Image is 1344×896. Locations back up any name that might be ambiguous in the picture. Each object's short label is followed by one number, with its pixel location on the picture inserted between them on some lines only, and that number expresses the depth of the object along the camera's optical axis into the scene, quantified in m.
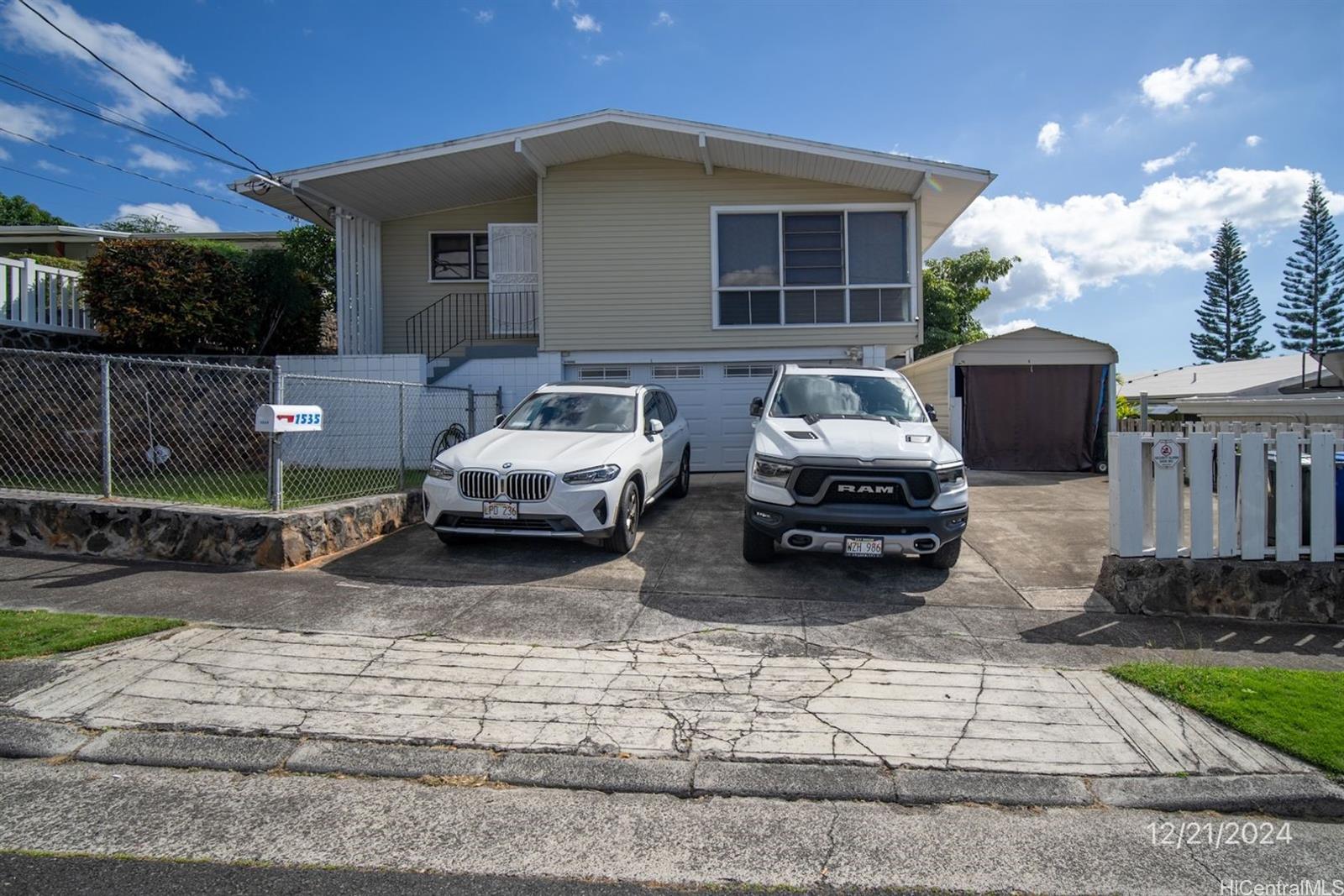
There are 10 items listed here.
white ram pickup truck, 6.10
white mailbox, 6.57
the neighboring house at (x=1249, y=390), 11.59
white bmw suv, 6.73
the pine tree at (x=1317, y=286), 39.28
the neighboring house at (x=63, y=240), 19.45
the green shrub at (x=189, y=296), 11.21
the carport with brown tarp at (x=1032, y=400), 13.52
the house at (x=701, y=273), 13.20
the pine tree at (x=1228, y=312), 44.00
